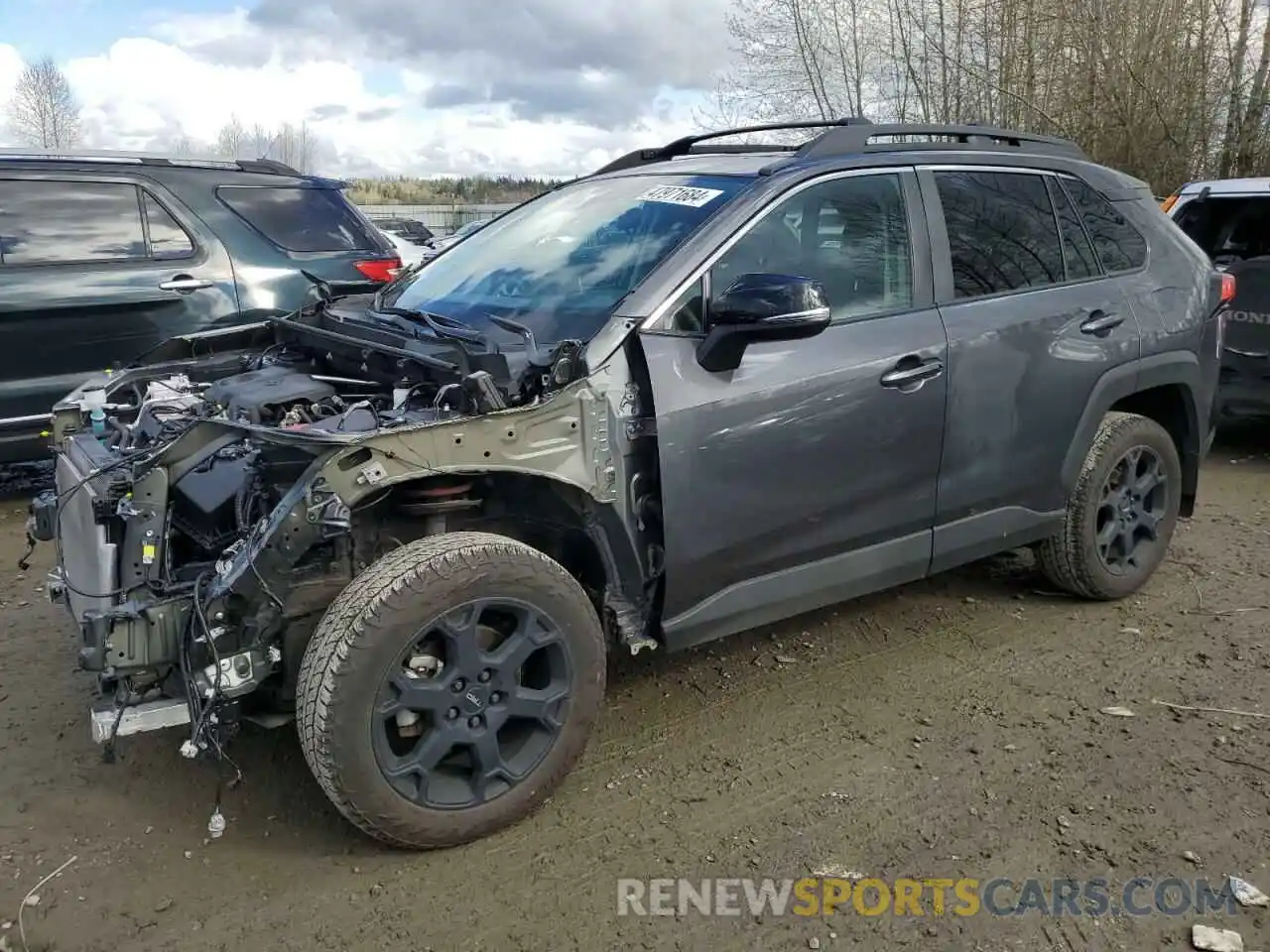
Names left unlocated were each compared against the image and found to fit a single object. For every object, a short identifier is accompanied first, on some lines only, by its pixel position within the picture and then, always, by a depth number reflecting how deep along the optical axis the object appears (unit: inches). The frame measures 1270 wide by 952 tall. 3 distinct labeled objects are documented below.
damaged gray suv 107.4
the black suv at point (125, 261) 228.2
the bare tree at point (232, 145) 1270.4
